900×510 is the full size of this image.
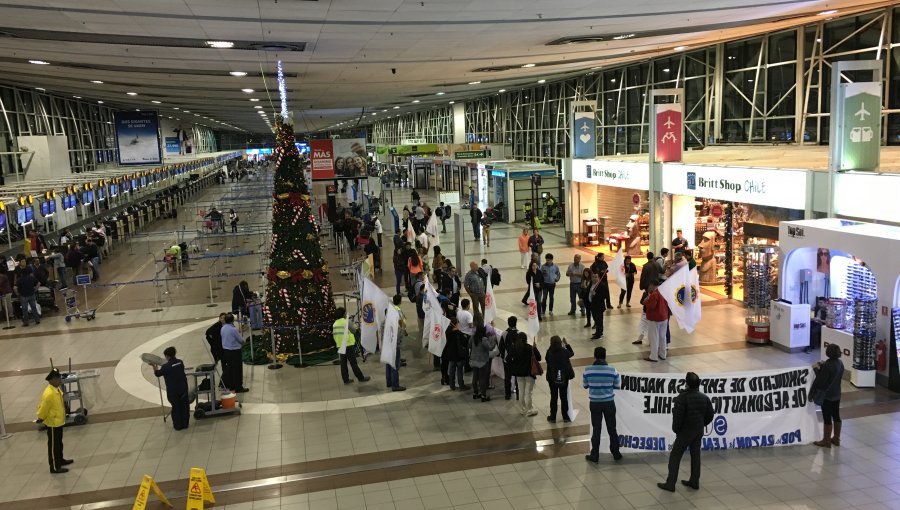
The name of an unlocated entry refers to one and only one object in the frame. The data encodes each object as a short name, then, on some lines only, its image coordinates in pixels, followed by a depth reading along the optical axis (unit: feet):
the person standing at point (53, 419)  27.94
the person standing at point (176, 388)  31.78
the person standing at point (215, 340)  37.04
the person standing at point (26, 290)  53.93
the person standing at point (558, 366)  28.73
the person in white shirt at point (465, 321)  35.81
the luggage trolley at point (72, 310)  55.94
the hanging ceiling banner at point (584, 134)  77.36
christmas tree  42.57
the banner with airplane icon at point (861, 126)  38.27
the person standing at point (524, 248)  66.13
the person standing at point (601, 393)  26.09
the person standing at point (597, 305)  43.37
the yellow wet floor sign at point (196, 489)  23.82
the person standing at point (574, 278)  48.62
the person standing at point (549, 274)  48.39
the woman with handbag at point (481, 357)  32.91
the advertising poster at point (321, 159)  95.91
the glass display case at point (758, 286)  41.01
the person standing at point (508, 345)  31.07
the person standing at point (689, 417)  23.35
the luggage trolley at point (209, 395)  33.55
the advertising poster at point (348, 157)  96.98
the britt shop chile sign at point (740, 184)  43.91
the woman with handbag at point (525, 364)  30.35
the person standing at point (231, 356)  35.81
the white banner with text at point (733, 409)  26.58
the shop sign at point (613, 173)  63.21
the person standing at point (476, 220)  87.97
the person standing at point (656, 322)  37.86
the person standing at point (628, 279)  51.13
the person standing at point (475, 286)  46.14
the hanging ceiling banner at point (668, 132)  58.54
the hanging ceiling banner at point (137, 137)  103.81
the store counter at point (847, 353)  33.24
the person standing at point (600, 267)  46.26
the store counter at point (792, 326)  39.06
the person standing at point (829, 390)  26.20
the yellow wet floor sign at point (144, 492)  22.74
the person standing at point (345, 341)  36.60
